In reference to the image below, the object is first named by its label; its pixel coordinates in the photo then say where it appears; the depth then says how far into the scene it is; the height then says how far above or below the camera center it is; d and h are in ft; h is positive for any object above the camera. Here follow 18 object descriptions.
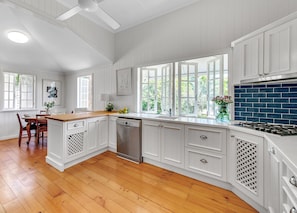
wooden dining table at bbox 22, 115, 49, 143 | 11.98 -1.46
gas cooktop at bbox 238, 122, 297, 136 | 4.83 -0.80
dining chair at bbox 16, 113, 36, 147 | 12.28 -2.03
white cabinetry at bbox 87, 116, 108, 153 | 10.02 -2.05
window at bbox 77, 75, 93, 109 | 17.01 +1.65
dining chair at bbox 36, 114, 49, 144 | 11.93 -1.76
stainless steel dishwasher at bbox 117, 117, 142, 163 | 9.41 -2.25
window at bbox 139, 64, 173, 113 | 10.95 +1.44
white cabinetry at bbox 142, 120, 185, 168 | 7.94 -2.13
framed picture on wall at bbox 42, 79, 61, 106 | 16.98 +1.76
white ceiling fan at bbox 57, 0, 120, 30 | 6.07 +4.31
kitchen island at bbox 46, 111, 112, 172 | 8.43 -2.19
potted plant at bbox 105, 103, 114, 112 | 13.50 -0.13
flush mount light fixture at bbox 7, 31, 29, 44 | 11.50 +5.61
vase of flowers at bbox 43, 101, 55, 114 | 14.07 -0.09
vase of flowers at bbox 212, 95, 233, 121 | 7.66 -0.08
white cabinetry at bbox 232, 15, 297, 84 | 4.92 +2.17
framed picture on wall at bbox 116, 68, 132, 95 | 12.46 +2.17
